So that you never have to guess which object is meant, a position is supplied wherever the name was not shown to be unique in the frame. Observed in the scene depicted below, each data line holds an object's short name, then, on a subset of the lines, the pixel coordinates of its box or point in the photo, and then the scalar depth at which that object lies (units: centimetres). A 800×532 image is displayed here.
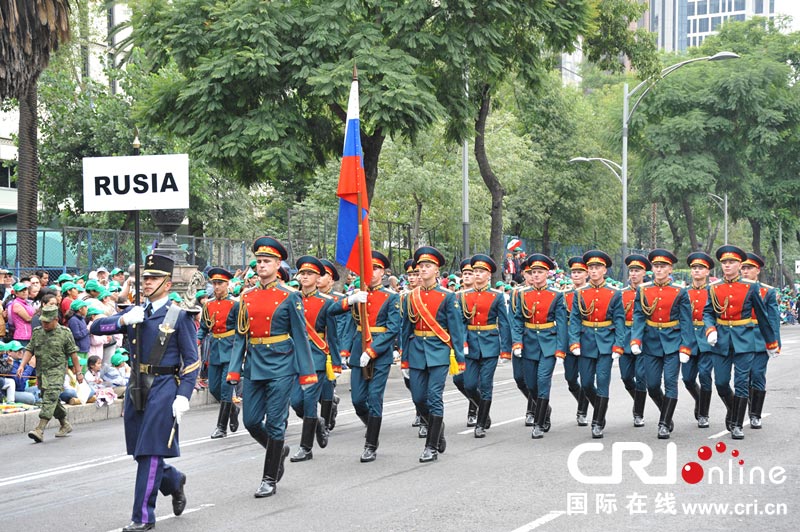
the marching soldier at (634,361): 1353
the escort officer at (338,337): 1282
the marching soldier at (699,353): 1327
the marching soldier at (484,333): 1320
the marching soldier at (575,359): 1377
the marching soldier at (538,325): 1340
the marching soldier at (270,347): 948
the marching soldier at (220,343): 1325
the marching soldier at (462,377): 1350
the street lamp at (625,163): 3691
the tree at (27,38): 1366
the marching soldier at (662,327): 1301
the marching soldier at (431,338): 1134
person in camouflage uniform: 1320
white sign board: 885
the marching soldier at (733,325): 1302
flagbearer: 1120
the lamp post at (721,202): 5407
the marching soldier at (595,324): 1332
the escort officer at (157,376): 802
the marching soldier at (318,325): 1216
